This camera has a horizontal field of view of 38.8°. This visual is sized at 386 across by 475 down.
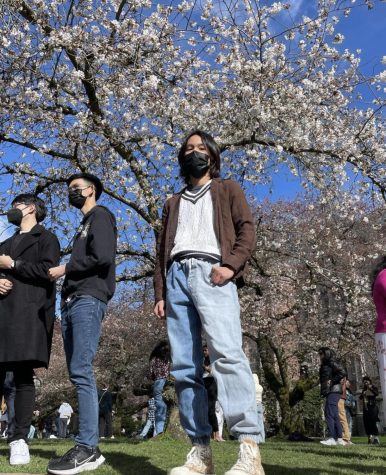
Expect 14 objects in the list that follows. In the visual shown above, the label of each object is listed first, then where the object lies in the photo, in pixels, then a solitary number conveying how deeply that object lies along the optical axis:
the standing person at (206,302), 3.02
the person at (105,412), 17.47
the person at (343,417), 11.45
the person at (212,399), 8.16
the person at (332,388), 10.45
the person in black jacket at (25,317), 4.11
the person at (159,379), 10.69
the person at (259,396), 11.12
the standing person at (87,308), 3.78
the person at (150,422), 13.70
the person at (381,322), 3.05
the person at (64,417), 24.59
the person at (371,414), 14.88
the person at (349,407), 14.74
